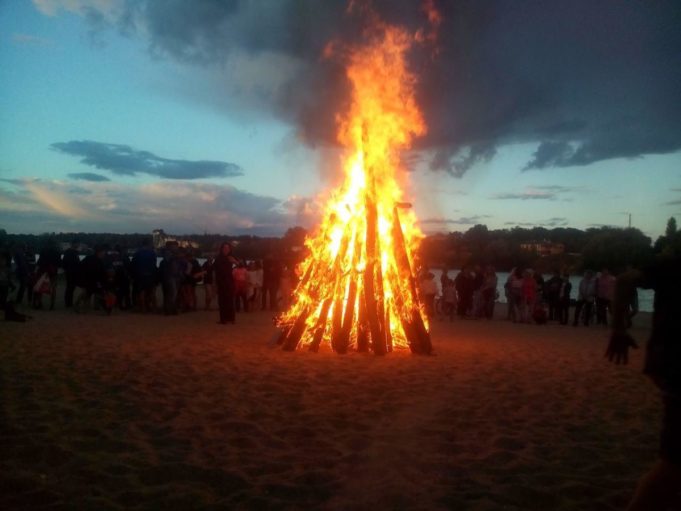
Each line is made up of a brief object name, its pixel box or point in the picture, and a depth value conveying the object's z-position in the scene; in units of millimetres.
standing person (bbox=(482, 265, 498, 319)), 19547
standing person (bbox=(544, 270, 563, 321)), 19156
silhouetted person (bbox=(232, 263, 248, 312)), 18281
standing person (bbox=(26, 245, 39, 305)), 17562
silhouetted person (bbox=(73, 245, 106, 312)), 16031
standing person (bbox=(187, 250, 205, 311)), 17953
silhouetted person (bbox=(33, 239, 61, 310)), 17016
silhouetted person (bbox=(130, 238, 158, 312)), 16406
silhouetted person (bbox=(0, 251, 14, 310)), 13555
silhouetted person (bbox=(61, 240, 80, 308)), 16531
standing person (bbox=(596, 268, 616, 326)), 17297
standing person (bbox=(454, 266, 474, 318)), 19172
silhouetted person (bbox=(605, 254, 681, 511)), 3406
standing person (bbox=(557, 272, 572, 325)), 19123
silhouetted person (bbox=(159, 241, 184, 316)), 16359
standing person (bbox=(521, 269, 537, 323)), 18500
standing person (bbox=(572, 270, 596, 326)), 17767
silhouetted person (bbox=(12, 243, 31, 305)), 16875
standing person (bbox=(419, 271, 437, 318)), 16953
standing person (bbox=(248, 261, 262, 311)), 19695
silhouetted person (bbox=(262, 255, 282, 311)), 19109
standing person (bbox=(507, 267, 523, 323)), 18828
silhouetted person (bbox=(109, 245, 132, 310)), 17578
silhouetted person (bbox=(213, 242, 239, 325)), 14461
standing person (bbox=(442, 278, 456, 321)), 18984
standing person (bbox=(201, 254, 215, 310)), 17977
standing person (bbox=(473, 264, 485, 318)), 19611
